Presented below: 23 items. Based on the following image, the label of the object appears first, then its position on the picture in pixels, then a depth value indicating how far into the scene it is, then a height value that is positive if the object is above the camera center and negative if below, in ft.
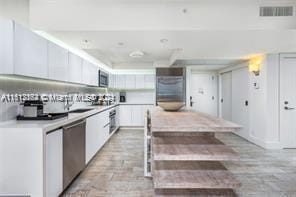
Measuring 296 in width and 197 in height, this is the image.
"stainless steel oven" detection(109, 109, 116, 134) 13.31 -2.05
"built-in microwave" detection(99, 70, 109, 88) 13.49 +1.92
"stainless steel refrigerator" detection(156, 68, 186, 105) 16.11 +1.59
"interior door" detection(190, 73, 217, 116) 18.35 +0.80
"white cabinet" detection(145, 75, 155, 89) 17.60 +2.10
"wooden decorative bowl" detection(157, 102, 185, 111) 8.69 -0.46
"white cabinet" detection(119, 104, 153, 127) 17.25 -1.84
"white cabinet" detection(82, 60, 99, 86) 10.42 +1.96
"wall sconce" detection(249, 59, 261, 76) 11.73 +2.66
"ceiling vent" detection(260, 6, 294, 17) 6.66 +4.02
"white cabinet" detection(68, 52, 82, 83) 8.56 +1.84
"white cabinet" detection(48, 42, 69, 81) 6.75 +1.80
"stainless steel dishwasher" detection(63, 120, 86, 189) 6.04 -2.37
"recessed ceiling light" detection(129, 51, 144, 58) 10.63 +3.30
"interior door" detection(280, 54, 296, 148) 11.14 -0.29
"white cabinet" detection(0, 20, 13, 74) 4.90 +1.78
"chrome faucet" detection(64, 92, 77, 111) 9.46 -0.31
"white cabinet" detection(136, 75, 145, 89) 17.61 +2.10
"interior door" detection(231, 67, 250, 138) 13.10 +0.03
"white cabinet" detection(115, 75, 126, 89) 17.63 +1.99
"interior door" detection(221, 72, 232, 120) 15.93 +0.36
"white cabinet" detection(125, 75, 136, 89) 17.62 +2.10
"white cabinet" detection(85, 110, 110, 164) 8.32 -2.27
